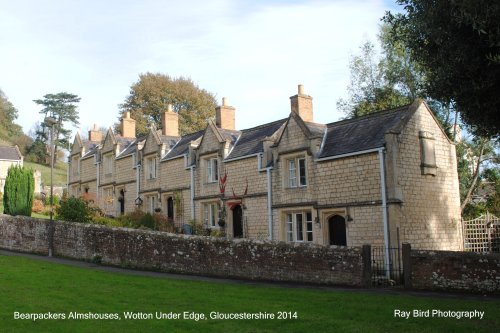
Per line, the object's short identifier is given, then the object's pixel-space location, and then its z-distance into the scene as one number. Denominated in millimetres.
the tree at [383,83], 38219
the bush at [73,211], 30734
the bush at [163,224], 32500
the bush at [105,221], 31411
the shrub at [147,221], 32612
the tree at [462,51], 11320
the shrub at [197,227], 31862
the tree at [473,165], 34062
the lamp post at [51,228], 26422
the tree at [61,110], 98812
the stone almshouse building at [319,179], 22141
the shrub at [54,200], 49406
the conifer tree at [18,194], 36531
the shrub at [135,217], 32500
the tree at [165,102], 64062
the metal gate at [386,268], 17266
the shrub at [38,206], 46353
